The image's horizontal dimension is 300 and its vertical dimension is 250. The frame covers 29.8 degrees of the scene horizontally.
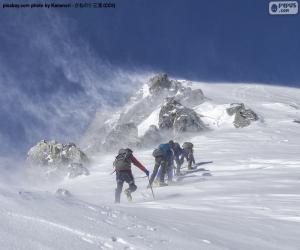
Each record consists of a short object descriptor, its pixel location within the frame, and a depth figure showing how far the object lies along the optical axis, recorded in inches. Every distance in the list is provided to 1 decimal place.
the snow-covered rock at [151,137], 1560.0
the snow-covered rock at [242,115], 1700.4
